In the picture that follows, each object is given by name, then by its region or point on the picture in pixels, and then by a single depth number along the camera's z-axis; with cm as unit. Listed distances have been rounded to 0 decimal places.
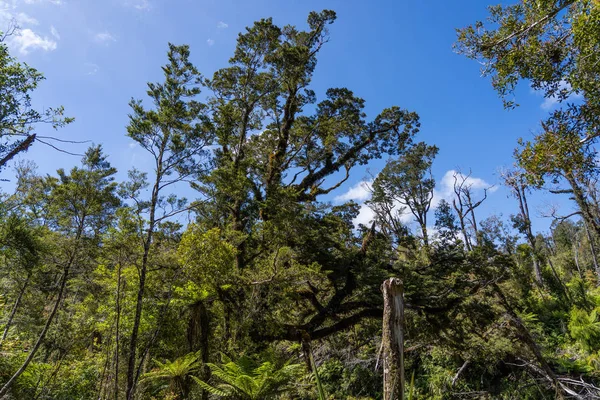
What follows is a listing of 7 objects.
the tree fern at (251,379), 619
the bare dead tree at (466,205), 2025
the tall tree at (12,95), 522
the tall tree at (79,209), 818
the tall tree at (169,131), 710
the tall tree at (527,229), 1883
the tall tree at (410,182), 1889
